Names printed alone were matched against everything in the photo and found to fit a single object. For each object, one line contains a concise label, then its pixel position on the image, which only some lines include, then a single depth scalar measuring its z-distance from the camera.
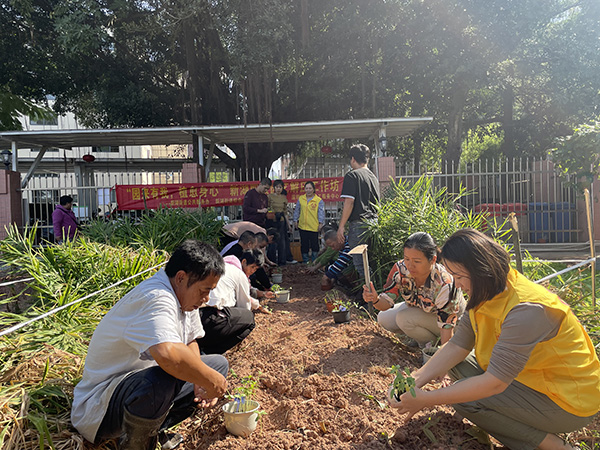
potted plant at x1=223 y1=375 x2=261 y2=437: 2.43
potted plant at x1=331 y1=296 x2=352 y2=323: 4.36
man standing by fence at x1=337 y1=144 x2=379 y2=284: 5.14
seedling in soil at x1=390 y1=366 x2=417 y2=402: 2.08
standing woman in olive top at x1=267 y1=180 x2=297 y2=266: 8.15
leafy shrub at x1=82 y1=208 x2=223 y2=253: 6.24
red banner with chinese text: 9.88
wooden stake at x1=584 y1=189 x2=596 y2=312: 3.60
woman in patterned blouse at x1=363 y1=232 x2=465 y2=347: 3.16
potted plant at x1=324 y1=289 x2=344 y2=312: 4.62
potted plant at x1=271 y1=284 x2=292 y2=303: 5.46
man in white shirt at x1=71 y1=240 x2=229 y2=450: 2.00
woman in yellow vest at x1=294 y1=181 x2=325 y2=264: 7.98
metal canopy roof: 10.38
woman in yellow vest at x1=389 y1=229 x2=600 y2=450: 1.91
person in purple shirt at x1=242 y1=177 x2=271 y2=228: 7.73
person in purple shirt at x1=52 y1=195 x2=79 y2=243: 7.47
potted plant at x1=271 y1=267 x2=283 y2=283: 6.73
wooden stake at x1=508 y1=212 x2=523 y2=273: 3.55
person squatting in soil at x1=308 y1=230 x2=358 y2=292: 5.68
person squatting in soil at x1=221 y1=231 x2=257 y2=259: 4.84
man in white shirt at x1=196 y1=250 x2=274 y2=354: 3.53
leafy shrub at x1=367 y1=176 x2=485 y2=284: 4.98
